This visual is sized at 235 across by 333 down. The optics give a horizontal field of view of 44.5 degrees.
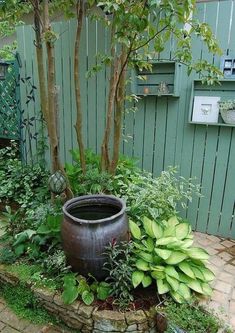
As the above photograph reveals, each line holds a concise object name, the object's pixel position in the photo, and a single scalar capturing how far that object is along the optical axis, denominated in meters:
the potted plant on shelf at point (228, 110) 2.58
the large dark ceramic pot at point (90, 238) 1.94
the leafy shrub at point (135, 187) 2.54
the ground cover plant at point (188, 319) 1.76
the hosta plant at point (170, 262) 1.96
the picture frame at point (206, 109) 2.69
